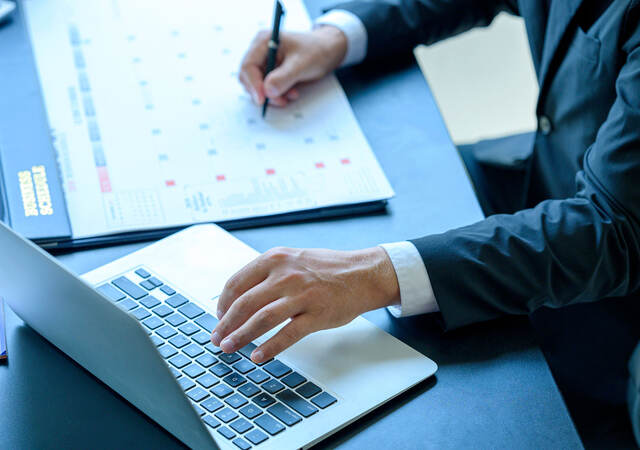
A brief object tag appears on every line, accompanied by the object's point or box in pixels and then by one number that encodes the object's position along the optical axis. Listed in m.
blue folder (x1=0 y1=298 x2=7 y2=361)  1.67
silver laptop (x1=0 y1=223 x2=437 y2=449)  1.50
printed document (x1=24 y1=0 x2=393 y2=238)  1.87
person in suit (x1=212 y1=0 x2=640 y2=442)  1.69
